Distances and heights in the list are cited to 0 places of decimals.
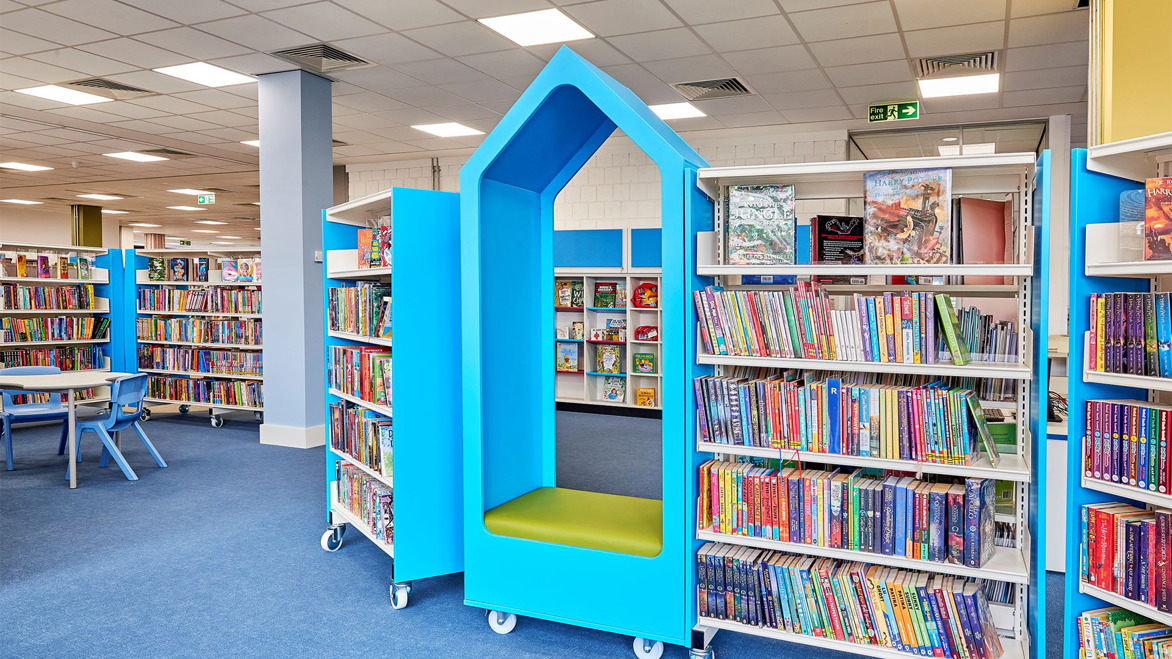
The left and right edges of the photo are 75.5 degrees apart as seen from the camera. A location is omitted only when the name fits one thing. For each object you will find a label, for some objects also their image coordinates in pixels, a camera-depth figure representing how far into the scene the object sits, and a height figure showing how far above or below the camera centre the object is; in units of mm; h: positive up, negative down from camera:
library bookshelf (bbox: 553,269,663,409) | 8727 -481
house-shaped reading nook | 2836 -415
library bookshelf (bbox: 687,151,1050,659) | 2414 -227
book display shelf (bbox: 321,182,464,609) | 3229 -385
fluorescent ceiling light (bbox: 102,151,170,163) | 10438 +2087
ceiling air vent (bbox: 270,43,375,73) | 6160 +2069
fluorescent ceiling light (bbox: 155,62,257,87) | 6629 +2081
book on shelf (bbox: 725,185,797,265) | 2744 +277
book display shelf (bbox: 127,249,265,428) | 8094 -245
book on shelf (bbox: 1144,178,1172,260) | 2168 +229
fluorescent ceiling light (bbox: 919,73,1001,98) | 6711 +1957
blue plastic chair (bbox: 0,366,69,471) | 5816 -813
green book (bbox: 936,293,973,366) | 2482 -87
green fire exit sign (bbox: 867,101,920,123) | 7602 +1914
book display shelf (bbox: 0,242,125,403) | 7750 -17
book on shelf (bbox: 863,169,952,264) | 2516 +285
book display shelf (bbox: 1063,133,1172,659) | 2230 -321
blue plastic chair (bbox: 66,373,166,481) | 5535 -794
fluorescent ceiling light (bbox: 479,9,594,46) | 5457 +2054
